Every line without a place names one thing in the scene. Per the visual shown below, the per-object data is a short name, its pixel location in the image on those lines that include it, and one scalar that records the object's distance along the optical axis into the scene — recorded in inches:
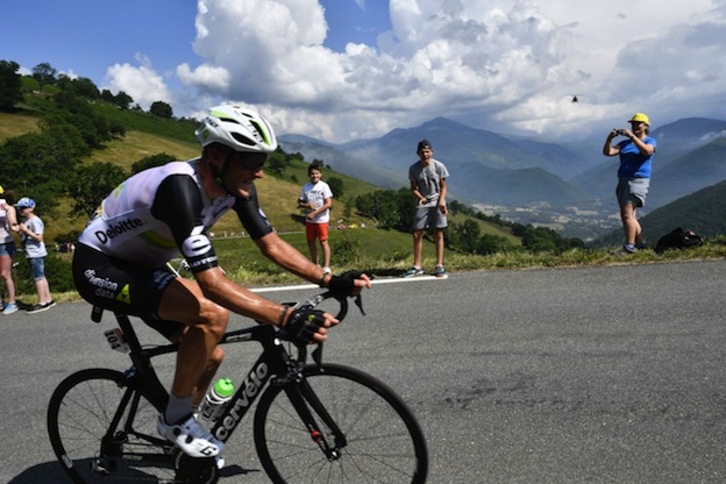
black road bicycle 107.6
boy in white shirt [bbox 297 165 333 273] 393.1
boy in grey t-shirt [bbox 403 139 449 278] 359.3
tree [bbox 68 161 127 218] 3095.5
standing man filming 341.4
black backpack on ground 325.1
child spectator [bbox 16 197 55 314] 328.5
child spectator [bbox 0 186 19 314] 329.7
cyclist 99.3
